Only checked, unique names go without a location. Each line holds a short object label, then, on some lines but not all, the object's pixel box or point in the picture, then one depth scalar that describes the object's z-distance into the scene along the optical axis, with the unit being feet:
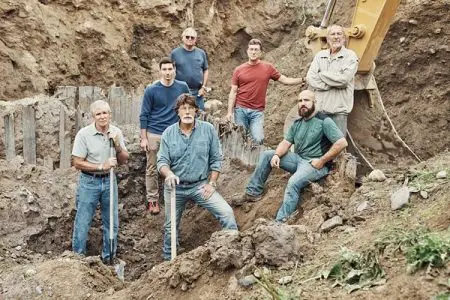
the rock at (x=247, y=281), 15.51
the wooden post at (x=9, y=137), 28.66
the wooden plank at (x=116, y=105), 33.96
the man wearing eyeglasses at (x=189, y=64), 30.71
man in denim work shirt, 22.61
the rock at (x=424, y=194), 17.97
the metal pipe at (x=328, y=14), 28.19
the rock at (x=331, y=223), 18.24
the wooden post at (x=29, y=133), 29.19
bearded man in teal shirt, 22.52
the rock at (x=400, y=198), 18.10
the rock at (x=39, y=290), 18.32
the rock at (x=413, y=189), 18.40
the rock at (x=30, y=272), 19.13
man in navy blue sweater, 26.11
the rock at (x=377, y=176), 22.06
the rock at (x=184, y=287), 16.65
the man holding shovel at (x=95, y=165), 22.91
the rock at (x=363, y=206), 19.29
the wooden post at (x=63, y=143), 29.96
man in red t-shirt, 28.60
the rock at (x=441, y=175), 19.08
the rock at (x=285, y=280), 15.19
